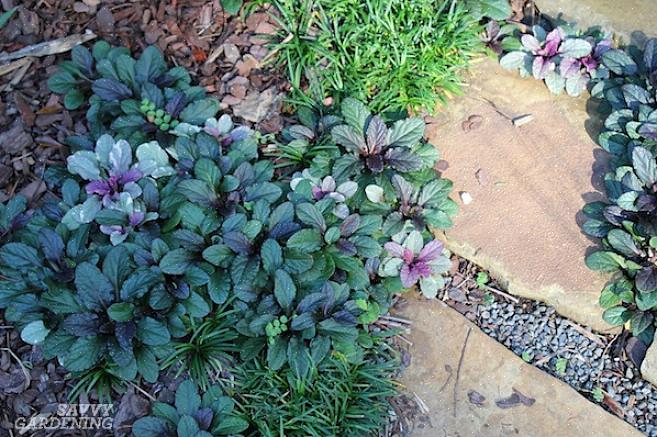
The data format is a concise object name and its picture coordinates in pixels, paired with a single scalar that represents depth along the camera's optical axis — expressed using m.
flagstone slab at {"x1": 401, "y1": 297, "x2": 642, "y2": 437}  2.98
